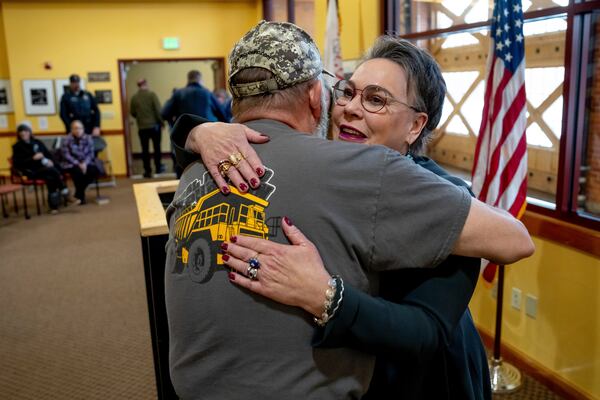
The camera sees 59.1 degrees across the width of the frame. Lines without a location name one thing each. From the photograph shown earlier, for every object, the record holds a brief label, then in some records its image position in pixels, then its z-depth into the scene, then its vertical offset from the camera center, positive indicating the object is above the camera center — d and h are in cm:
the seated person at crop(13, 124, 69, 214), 649 -62
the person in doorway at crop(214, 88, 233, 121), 657 +9
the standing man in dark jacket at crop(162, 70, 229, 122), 624 +6
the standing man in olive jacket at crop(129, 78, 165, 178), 877 -14
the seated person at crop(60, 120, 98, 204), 689 -62
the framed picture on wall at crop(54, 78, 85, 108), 859 +41
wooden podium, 174 -59
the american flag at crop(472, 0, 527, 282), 240 -6
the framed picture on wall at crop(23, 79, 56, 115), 853 +26
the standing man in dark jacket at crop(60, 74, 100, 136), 776 +4
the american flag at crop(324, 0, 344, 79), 437 +52
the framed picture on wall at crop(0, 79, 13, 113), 859 +27
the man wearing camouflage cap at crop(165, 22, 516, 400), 84 -21
